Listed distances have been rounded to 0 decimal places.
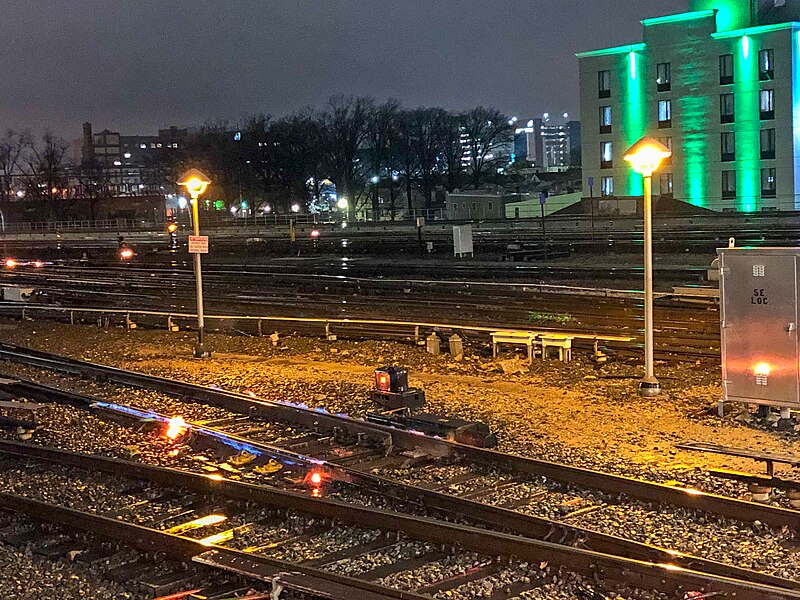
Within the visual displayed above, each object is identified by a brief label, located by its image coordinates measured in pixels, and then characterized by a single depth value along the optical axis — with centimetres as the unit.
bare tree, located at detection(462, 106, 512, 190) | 9781
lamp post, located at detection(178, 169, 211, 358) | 1923
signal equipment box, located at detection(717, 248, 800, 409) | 1139
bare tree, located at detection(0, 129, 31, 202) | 12234
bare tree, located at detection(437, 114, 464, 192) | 9344
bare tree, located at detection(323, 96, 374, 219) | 9406
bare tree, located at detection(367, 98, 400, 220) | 9556
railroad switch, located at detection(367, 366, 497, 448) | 1144
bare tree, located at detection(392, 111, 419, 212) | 9375
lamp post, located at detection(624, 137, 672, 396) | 1373
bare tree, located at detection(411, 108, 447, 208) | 9362
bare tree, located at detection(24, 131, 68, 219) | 11556
